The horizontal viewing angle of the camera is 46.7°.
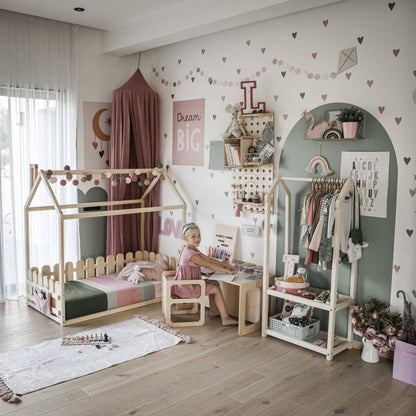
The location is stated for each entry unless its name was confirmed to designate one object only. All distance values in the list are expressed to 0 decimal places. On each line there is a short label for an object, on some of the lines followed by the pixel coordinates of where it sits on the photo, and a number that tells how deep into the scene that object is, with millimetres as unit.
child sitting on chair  4004
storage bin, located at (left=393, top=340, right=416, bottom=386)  3076
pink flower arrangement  3233
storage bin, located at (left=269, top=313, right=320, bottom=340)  3602
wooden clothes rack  3342
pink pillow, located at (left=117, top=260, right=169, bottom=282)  4610
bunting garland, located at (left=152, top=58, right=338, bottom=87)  3715
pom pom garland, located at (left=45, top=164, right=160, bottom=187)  4215
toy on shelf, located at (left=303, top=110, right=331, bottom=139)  3605
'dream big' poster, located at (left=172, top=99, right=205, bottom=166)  4652
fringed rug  2996
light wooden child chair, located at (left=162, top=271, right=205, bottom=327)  3969
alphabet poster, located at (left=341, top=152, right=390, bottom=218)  3389
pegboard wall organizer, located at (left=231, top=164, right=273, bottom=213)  4125
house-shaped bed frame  3988
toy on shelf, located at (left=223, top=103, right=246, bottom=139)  4137
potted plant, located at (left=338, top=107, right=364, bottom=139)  3400
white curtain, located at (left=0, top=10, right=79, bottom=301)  4395
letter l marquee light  4074
